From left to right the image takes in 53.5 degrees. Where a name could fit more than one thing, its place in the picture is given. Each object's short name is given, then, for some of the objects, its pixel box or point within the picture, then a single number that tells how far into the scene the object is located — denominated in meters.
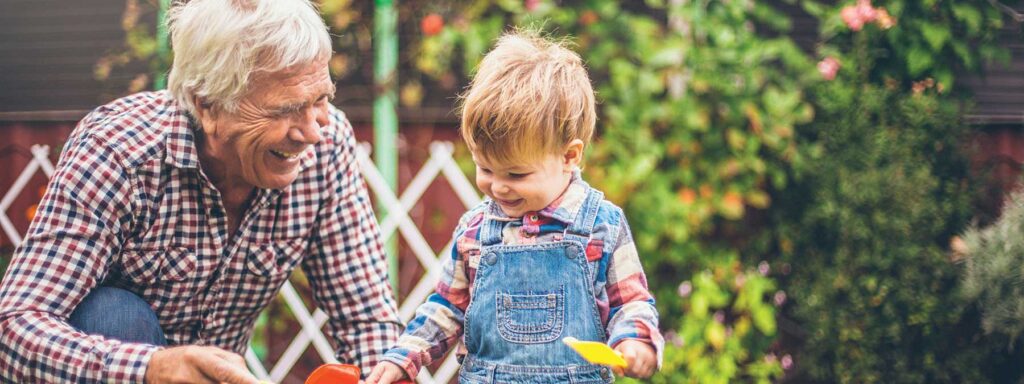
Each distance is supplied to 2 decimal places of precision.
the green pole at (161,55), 3.92
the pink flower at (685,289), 3.61
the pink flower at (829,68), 3.57
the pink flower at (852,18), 3.54
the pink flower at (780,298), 3.67
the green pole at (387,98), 3.88
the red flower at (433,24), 3.83
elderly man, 1.98
